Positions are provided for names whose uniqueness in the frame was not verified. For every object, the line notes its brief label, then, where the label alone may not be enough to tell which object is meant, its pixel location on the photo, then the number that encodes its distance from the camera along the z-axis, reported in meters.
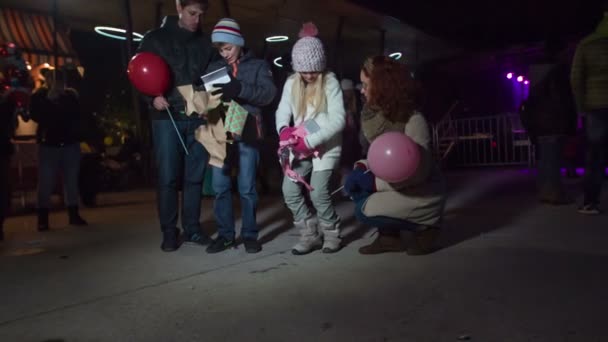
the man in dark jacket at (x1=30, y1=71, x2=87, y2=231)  4.75
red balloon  2.98
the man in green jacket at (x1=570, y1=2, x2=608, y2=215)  4.09
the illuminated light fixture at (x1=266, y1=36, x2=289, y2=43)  10.55
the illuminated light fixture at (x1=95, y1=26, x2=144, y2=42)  8.63
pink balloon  2.62
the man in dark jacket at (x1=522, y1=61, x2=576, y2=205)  4.93
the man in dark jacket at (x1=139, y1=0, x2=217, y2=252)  3.26
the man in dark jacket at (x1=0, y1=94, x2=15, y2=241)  4.27
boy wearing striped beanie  3.08
